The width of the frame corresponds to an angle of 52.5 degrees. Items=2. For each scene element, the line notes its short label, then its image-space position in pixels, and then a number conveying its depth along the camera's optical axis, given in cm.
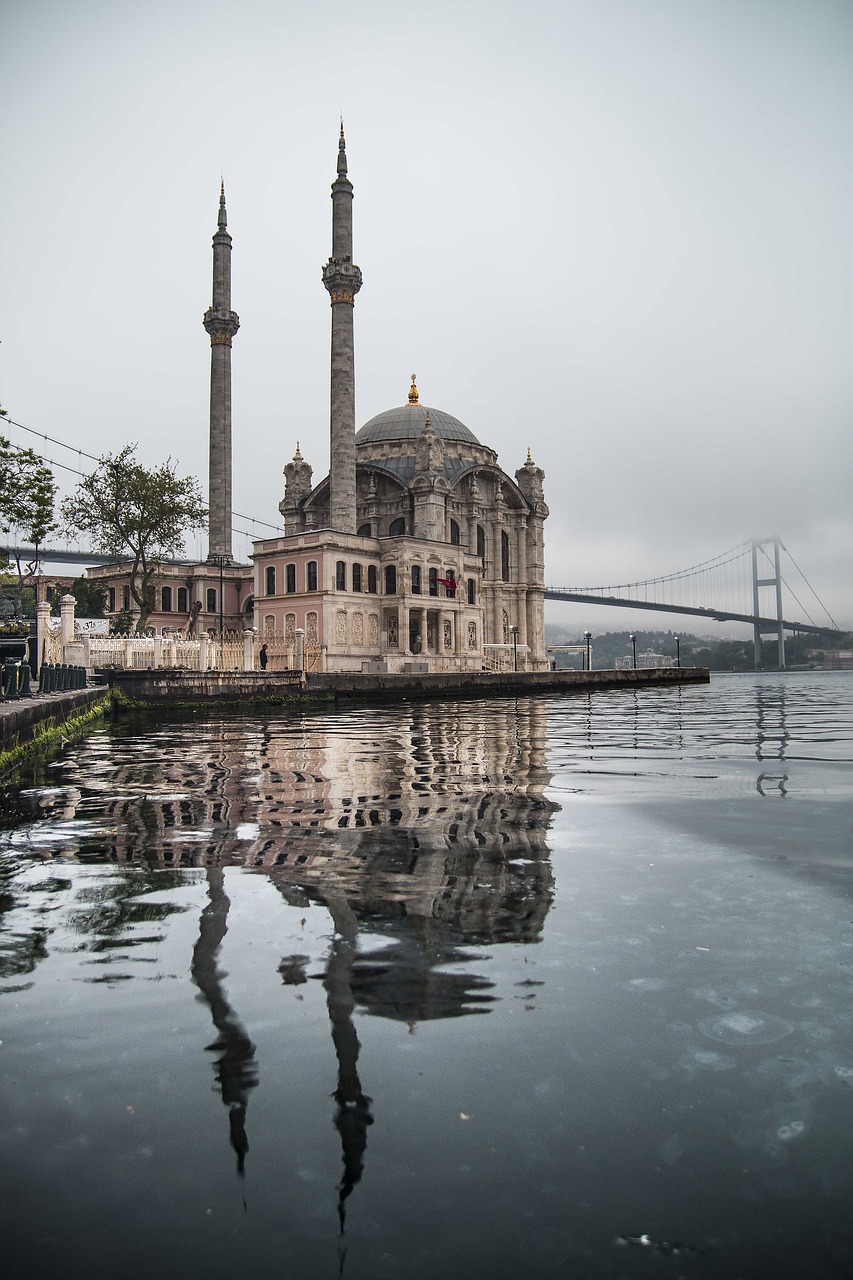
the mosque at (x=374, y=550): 4397
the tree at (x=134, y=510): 3684
